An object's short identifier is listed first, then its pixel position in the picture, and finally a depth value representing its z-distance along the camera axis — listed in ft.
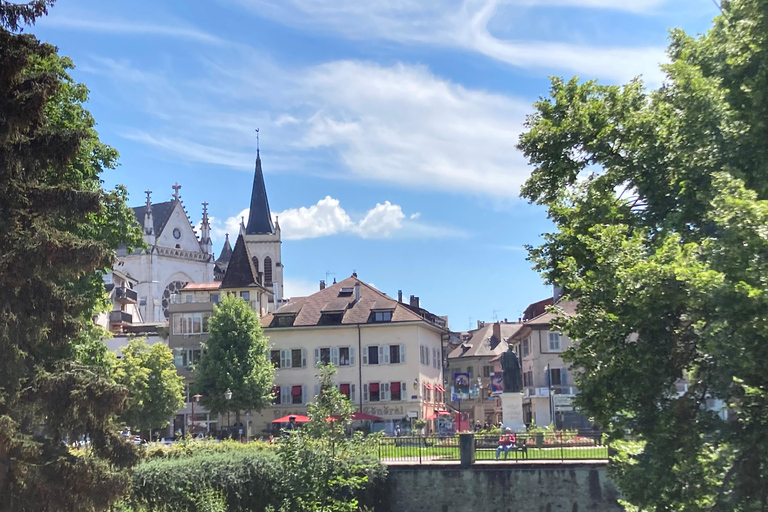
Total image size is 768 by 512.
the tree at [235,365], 178.19
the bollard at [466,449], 107.96
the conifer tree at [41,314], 58.49
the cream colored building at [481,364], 266.45
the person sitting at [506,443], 108.68
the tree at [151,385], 164.45
